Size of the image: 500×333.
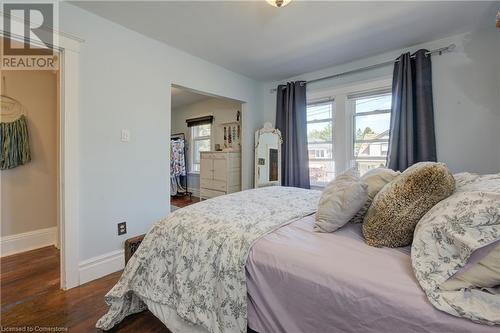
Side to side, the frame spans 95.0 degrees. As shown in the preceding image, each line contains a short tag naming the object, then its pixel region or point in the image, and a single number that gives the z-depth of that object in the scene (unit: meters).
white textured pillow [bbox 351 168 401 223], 1.30
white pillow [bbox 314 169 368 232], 1.17
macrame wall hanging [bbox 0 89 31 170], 2.48
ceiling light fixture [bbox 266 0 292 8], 1.67
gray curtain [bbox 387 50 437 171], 2.48
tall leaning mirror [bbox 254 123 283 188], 3.68
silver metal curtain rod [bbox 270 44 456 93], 2.40
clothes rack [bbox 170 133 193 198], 5.82
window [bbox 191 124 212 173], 5.65
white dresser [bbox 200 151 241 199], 4.21
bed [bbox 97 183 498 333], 0.75
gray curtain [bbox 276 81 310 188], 3.44
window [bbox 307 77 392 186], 2.92
